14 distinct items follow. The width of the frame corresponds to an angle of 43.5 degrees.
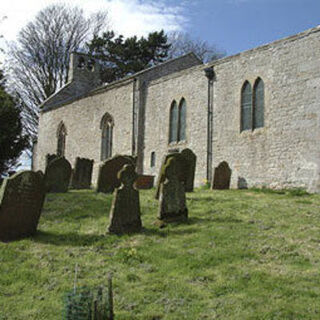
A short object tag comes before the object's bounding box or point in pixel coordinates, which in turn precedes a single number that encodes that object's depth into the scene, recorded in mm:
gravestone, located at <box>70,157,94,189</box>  15520
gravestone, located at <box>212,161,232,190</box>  14695
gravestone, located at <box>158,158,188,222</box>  8312
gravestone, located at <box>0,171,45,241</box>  7469
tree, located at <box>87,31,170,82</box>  36875
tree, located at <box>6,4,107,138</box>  34156
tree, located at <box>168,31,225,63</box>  40219
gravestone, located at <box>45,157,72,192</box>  13141
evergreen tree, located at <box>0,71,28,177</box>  22453
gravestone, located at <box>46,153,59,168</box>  17175
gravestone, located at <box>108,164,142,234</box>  7750
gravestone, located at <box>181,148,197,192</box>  13164
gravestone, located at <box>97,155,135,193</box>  12672
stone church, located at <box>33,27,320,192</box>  14469
